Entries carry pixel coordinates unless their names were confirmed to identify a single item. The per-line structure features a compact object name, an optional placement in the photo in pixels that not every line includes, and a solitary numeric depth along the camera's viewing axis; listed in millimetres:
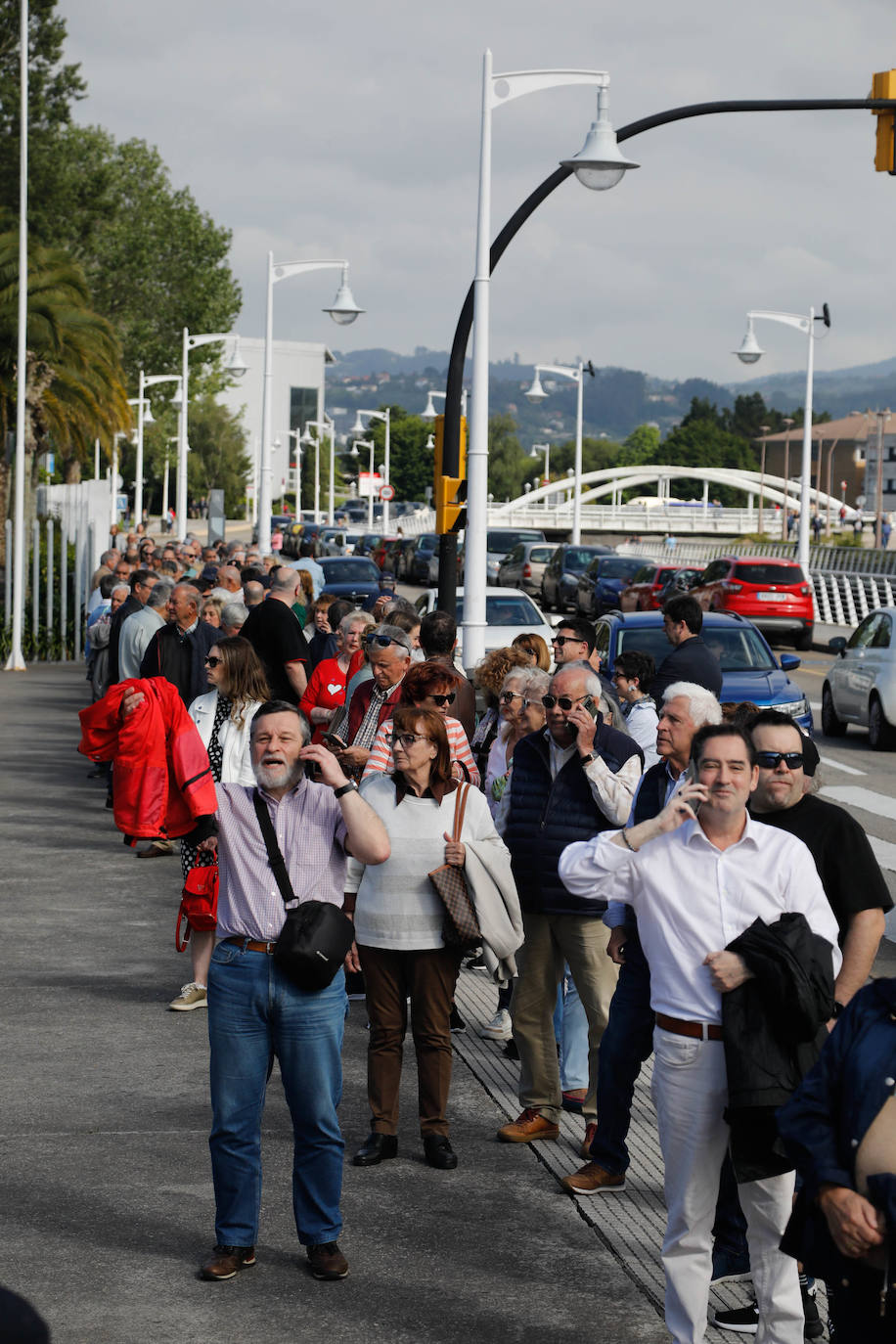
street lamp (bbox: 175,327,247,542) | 42125
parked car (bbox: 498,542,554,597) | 50438
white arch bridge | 111812
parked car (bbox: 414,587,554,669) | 23453
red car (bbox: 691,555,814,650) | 35031
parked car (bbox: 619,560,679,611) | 37656
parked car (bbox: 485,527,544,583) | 57094
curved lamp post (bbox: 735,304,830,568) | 36656
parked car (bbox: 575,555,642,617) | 42781
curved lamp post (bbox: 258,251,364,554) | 29438
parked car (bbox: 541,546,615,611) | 45938
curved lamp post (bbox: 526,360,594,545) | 46656
